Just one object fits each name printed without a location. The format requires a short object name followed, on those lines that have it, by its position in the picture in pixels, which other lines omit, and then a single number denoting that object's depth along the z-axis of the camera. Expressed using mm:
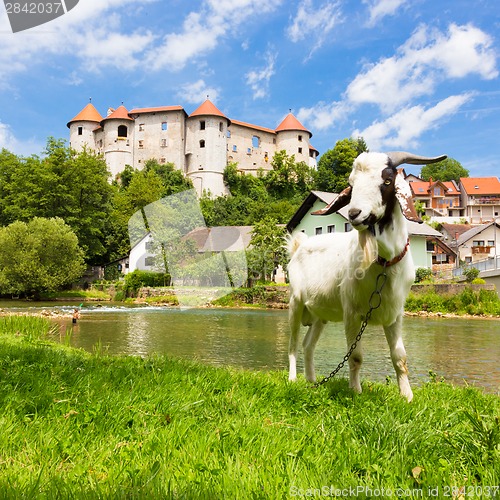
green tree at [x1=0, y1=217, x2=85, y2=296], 45969
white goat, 3762
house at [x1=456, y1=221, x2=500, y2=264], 65938
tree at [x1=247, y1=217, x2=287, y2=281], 48062
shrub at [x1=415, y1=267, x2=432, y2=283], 40062
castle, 96062
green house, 42656
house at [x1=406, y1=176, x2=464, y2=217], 101419
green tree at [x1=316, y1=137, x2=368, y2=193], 82812
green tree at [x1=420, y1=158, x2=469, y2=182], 122438
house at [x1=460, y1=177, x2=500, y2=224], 101875
